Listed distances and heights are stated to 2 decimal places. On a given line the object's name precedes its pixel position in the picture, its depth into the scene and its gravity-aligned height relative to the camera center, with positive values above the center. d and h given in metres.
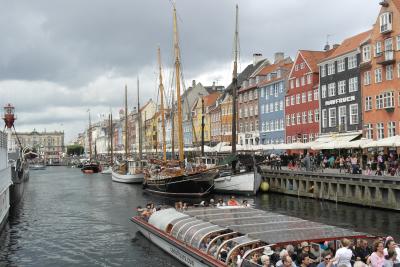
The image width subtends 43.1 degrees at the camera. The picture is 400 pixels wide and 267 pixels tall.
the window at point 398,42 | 51.66 +10.61
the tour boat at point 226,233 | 17.72 -3.33
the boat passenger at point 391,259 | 14.27 -3.27
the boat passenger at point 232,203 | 29.89 -3.23
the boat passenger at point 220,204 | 29.54 -3.24
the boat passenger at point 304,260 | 14.54 -3.30
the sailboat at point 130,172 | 75.38 -3.41
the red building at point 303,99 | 68.69 +6.91
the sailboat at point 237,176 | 50.81 -2.77
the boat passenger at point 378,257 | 14.25 -3.15
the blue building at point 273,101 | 78.06 +7.53
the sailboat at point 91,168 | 120.59 -4.10
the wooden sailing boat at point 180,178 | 49.53 -2.87
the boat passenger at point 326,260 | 14.73 -3.34
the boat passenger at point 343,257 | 14.56 -3.17
